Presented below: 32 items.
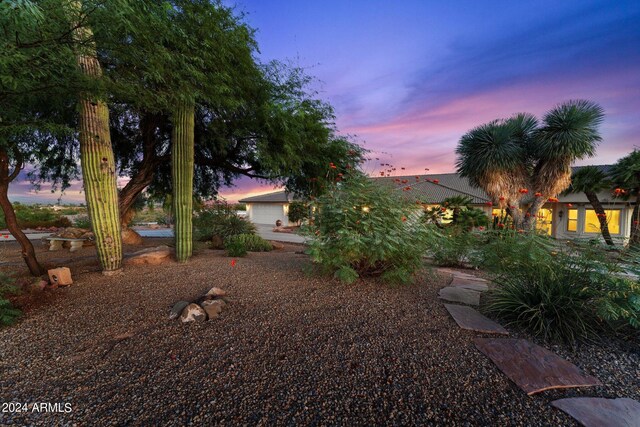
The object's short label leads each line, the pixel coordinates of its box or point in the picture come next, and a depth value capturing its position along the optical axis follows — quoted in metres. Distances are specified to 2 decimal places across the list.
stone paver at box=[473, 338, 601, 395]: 1.62
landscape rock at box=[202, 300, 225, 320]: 2.52
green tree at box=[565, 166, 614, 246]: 10.48
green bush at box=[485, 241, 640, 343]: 2.05
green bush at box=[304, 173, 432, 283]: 3.07
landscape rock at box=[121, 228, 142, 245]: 7.63
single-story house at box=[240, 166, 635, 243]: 11.66
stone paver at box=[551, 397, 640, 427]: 1.32
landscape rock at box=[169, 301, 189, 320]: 2.52
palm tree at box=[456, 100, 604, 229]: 8.78
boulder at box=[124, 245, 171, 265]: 4.58
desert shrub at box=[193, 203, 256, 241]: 8.20
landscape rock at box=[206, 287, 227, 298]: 2.93
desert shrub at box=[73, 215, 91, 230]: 9.56
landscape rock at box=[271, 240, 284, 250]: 7.62
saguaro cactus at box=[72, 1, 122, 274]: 3.82
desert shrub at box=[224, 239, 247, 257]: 5.61
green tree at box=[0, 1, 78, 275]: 1.82
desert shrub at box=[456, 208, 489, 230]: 8.68
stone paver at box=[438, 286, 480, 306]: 3.01
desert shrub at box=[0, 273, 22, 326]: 2.35
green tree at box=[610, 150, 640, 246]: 8.74
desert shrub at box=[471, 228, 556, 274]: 2.66
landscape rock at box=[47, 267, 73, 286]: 3.43
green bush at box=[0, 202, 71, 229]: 11.64
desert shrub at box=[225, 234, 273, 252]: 6.91
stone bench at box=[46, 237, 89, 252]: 6.83
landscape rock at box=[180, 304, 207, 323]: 2.44
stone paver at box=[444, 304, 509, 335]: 2.31
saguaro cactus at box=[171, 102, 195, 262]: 4.73
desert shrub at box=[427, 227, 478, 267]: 4.74
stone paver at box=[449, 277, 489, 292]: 3.48
